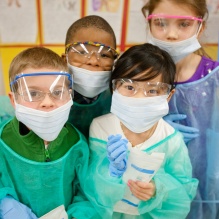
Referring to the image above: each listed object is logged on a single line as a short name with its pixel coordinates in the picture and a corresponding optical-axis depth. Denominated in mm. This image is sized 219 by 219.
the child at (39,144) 1082
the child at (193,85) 1357
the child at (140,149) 1140
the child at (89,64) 1288
